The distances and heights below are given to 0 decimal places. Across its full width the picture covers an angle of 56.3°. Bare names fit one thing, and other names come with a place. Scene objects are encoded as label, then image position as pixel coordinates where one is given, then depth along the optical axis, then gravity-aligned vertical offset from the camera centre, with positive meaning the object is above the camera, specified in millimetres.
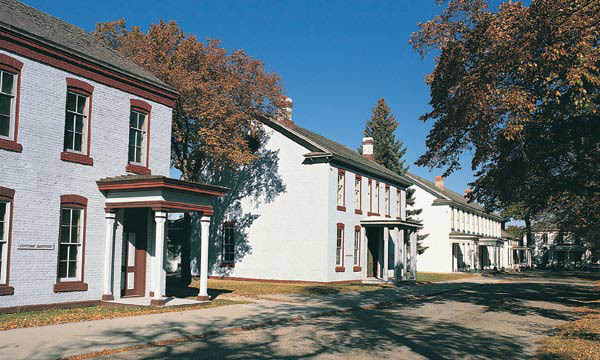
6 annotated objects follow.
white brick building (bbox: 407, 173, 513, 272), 52031 +1084
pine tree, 49375 +8945
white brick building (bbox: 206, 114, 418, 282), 31078 +1208
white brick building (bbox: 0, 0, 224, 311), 15500 +2241
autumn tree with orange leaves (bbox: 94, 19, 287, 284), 26719 +7572
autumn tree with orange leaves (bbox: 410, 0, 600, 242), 15469 +4707
